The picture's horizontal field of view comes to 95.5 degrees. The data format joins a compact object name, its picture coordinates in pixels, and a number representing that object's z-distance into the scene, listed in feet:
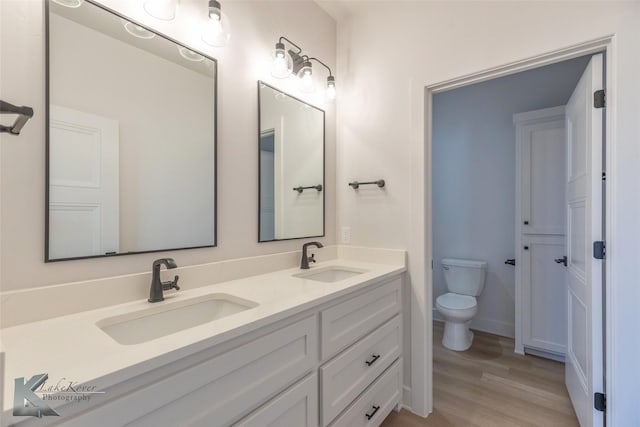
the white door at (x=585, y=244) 4.39
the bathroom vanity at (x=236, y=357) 2.11
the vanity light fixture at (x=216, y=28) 4.07
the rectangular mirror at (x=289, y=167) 5.39
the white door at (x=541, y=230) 7.60
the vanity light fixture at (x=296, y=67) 5.19
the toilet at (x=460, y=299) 8.00
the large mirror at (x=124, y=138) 3.18
